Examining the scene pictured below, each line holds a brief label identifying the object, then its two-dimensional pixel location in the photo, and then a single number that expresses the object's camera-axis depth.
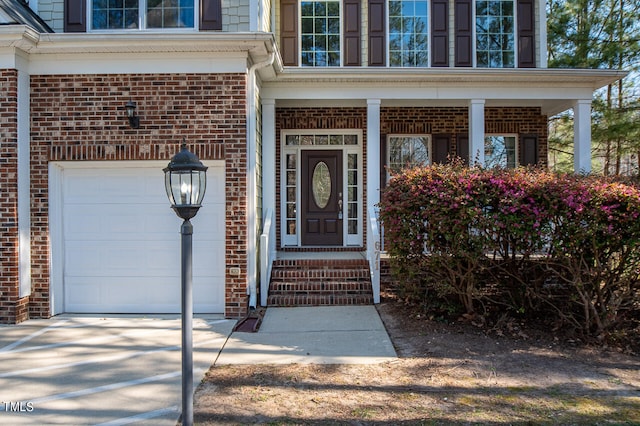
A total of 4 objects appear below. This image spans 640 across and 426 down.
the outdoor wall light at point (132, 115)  6.07
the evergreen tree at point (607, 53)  11.19
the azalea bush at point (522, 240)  4.79
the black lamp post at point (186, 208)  3.00
